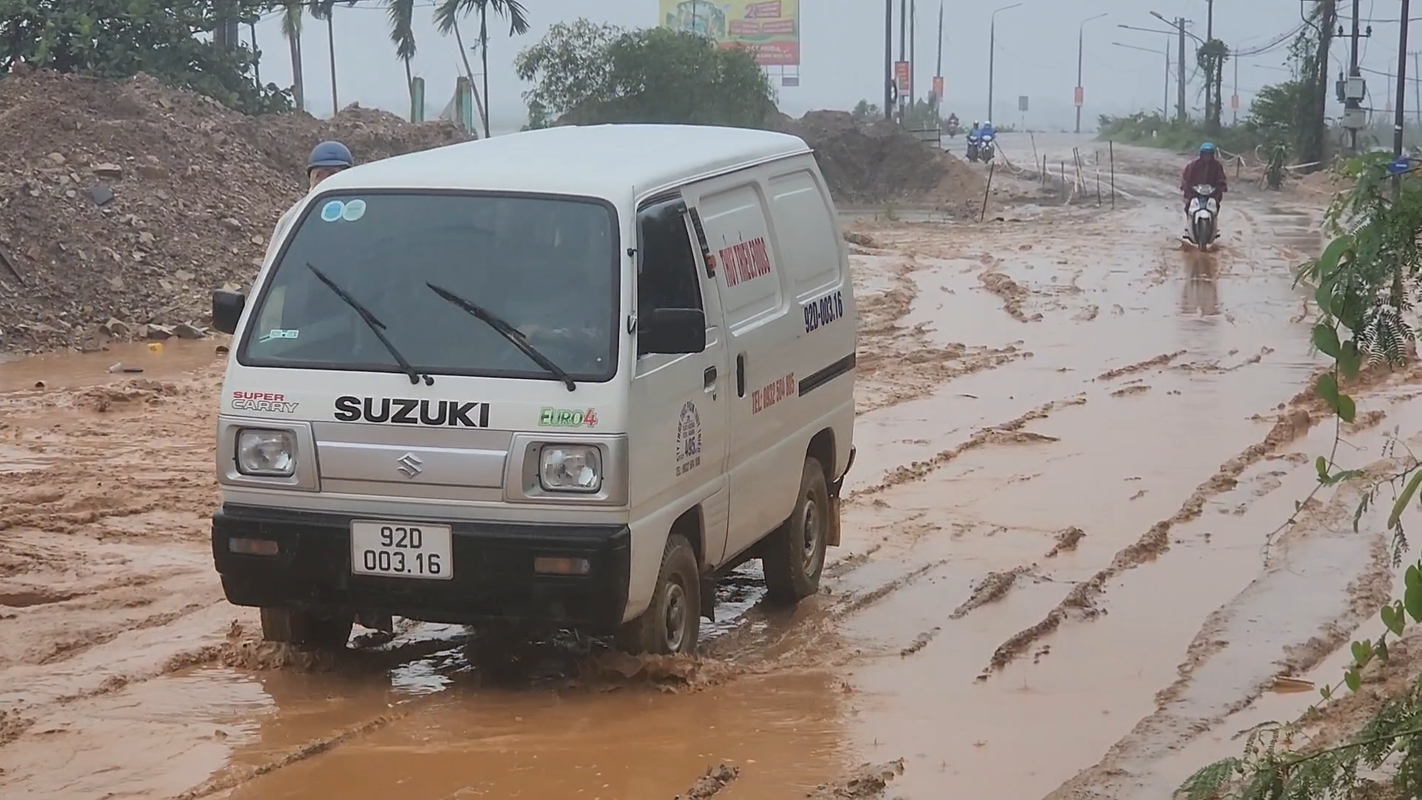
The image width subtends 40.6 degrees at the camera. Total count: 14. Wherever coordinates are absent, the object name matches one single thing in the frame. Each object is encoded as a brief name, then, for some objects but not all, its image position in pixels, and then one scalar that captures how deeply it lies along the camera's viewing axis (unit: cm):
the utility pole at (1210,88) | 6794
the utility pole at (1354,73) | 4220
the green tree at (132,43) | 2811
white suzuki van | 622
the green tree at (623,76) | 4372
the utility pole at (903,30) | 7394
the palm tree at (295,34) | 4819
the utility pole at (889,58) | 5616
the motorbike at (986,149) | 5656
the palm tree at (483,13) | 4359
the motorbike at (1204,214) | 2642
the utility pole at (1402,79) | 3669
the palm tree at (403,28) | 4712
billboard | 7088
